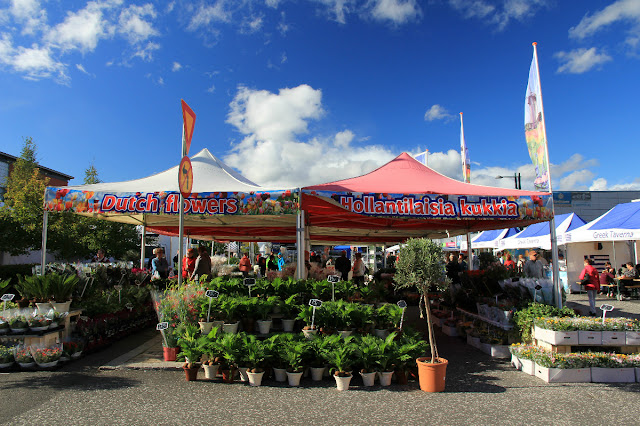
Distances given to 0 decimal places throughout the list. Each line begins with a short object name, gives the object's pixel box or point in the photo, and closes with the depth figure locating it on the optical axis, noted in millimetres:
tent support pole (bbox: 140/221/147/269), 11248
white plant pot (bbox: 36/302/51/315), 6051
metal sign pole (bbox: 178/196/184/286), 6066
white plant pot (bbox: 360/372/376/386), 4901
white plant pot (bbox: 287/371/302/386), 4891
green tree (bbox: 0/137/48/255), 18625
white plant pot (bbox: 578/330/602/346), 5391
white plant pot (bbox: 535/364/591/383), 5117
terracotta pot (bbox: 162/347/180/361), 5883
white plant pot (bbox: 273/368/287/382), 5020
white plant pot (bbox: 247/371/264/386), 4902
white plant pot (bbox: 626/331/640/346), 5430
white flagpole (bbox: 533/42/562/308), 6695
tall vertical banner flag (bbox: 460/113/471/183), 12935
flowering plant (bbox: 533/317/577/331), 5422
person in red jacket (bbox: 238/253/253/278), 13108
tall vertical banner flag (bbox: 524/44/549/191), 7543
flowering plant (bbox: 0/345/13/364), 5457
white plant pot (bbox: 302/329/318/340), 5531
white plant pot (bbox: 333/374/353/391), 4738
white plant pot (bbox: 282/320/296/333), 5926
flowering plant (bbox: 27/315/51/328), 5707
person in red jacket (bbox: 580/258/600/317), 10152
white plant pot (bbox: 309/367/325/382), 5059
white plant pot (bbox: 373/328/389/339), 5812
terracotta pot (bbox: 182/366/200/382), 5094
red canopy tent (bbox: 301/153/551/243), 6863
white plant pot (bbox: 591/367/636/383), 5105
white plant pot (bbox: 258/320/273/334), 5826
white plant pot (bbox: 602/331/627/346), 5441
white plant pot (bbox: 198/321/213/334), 5633
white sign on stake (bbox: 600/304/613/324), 5432
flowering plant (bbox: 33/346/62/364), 5480
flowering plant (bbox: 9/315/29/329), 5672
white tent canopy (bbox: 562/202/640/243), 12938
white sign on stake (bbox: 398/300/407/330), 5648
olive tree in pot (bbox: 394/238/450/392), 4727
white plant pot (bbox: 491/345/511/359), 6379
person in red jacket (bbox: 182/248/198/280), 8874
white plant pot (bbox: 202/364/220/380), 5125
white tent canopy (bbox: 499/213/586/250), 16125
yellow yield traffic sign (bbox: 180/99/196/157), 6164
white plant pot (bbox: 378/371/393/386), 4924
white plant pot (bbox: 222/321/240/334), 5629
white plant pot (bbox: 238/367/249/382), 5066
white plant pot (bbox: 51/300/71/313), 6102
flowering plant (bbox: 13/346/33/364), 5473
